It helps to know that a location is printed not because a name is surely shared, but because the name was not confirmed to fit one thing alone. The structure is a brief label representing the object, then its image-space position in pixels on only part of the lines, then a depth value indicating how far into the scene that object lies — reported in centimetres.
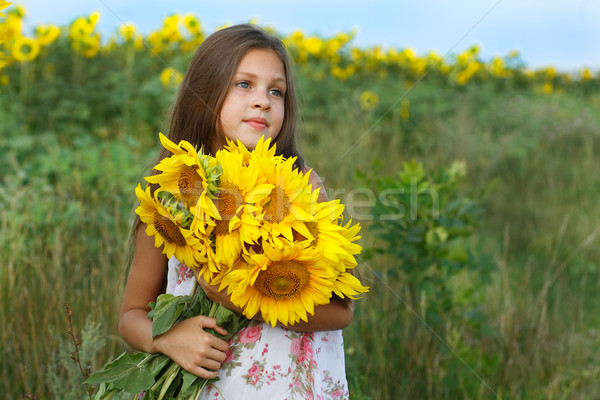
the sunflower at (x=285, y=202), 146
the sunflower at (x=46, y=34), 566
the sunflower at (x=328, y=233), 151
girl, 165
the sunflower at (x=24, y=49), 525
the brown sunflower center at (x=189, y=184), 150
